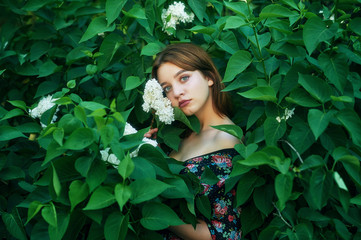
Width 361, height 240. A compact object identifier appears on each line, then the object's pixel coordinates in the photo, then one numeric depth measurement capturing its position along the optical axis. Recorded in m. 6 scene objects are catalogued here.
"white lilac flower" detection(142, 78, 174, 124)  1.89
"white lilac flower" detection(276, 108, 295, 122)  1.57
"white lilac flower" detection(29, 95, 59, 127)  1.94
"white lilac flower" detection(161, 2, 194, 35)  2.09
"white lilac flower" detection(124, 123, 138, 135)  1.59
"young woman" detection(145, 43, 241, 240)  1.80
